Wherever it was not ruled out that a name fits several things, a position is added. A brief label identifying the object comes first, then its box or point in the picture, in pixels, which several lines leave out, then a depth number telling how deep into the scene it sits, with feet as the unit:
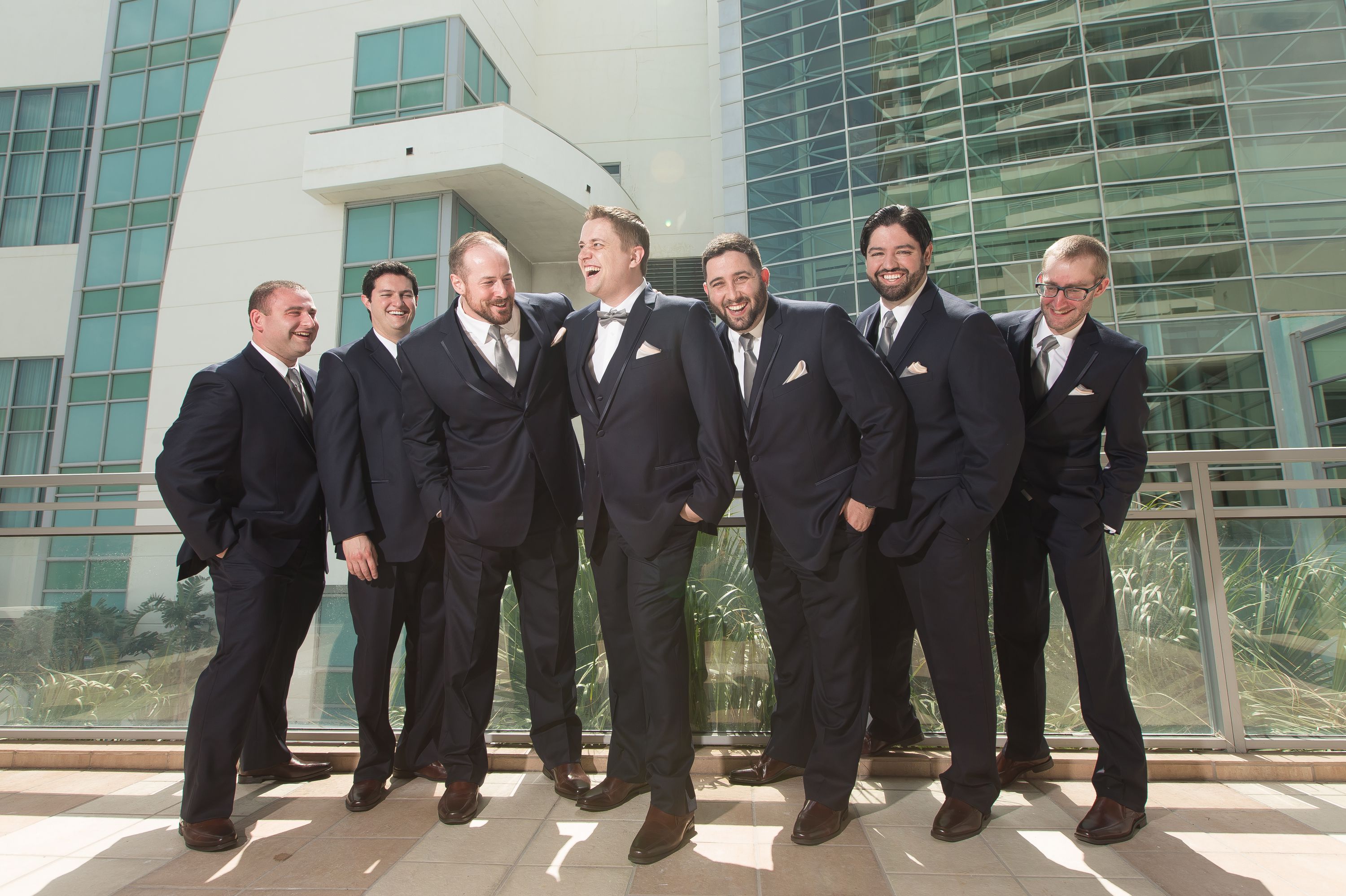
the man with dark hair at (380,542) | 10.12
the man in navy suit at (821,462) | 8.62
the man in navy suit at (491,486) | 9.61
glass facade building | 60.49
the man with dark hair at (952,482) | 8.52
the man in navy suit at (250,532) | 9.19
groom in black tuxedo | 8.60
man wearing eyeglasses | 8.82
